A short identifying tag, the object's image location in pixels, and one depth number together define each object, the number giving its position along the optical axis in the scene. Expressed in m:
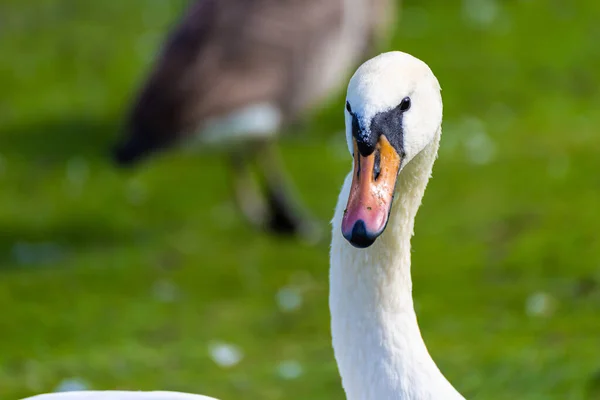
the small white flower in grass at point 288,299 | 17.69
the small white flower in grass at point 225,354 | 15.22
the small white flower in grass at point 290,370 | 14.30
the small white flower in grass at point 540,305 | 16.22
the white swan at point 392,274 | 7.44
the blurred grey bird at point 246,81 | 20.31
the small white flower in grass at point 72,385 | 13.56
